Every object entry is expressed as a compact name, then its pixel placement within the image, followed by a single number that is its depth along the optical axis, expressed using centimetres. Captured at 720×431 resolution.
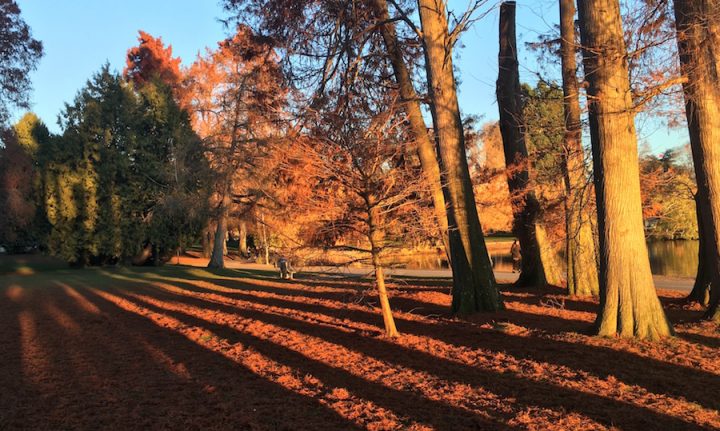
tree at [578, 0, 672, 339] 677
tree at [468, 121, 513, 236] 1380
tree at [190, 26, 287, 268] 1235
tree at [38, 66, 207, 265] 2808
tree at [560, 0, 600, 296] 1102
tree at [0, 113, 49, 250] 3095
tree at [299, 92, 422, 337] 688
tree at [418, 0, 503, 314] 972
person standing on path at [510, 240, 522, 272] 2009
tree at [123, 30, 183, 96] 5288
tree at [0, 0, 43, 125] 2170
